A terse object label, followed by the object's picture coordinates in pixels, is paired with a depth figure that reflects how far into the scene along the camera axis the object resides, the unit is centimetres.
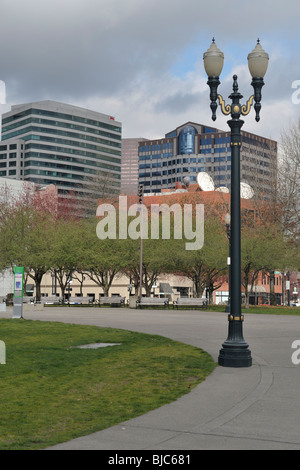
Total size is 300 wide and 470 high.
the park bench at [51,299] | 5153
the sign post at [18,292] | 2664
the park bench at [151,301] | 4316
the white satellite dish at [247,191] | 5953
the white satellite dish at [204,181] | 8981
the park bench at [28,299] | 4800
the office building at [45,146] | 18975
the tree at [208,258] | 4453
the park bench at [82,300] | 4935
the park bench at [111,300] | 4678
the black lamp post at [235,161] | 1191
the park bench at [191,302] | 4166
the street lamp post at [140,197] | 4578
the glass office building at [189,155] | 18838
